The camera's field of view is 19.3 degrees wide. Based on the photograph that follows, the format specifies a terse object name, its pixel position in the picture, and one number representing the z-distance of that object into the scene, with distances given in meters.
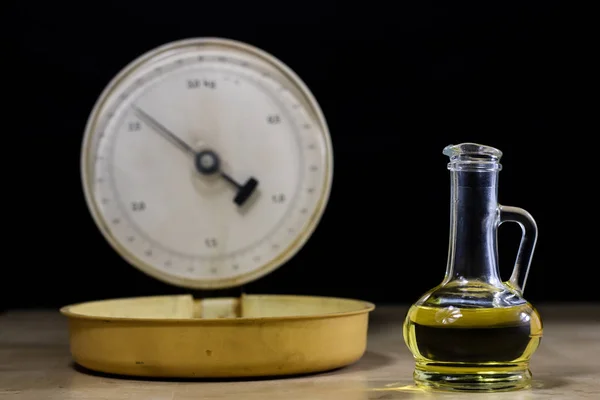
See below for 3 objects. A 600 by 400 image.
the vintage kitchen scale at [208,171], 1.29
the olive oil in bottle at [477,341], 1.04
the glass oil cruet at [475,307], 1.04
